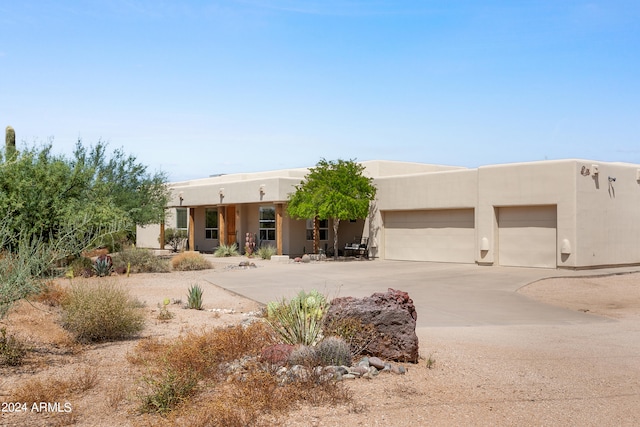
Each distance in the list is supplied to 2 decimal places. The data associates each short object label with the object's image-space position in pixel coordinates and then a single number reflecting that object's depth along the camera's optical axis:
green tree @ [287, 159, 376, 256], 29.16
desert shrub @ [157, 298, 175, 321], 13.00
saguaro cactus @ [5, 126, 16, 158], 19.75
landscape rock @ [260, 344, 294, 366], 7.78
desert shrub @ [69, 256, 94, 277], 21.72
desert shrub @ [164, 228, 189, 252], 41.88
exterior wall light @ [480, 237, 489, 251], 25.45
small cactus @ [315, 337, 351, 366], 7.88
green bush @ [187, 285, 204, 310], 14.80
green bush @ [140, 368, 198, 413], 6.58
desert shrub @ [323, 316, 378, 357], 8.65
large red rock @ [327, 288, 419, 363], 8.73
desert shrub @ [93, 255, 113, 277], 22.09
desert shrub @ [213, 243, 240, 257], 34.42
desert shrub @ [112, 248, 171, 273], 24.84
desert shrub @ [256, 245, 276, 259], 32.27
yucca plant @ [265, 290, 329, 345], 8.65
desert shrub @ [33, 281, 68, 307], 13.63
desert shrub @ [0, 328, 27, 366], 8.70
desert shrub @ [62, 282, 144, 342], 10.38
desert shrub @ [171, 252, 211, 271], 26.20
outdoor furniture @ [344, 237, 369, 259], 31.61
